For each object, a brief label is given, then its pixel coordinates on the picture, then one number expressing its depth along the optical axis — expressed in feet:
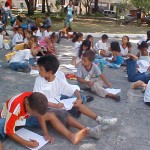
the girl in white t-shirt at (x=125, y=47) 26.26
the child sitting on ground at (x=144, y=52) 21.40
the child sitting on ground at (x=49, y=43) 26.94
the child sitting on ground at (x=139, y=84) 17.87
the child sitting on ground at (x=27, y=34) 28.85
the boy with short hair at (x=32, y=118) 9.69
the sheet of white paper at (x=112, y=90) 16.50
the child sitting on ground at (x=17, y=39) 29.43
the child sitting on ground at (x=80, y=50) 22.82
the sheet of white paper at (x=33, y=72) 20.67
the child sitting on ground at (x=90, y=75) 15.79
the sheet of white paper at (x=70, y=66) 22.61
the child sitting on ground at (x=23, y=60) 21.16
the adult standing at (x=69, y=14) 46.47
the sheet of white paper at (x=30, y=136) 10.75
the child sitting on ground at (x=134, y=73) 18.80
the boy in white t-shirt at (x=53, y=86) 11.95
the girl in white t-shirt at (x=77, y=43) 23.60
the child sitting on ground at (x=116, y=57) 24.49
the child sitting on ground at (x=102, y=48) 27.17
